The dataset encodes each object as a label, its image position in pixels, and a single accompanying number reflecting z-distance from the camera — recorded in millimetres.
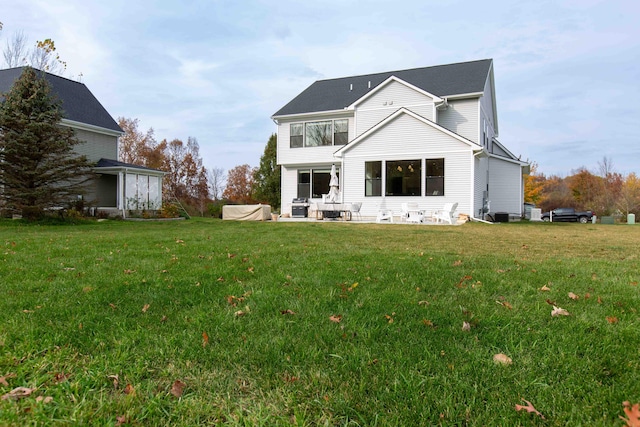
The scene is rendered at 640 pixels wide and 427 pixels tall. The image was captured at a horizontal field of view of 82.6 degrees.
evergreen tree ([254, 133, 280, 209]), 32219
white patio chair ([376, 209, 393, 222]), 16203
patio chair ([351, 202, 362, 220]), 17031
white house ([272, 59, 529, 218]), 17109
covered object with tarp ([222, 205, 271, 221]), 19000
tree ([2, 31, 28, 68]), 23250
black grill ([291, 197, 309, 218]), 19891
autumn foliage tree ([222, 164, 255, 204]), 40812
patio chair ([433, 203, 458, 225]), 14680
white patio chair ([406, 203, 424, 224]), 15641
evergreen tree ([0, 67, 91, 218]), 13781
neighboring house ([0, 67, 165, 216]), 20453
